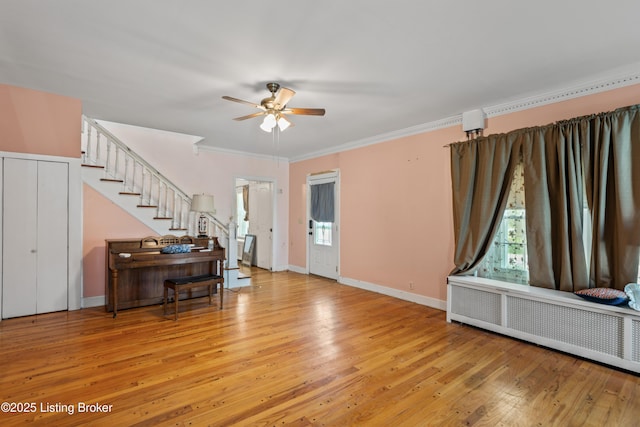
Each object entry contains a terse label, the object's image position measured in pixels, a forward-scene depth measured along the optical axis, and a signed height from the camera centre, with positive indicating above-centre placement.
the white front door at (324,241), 6.21 -0.47
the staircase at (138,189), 4.42 +0.47
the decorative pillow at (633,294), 2.66 -0.67
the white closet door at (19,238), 3.69 -0.21
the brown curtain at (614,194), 2.84 +0.21
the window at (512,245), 3.68 -0.35
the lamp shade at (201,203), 4.99 +0.25
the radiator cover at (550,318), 2.71 -1.02
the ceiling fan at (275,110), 3.22 +1.14
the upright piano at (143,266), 4.01 -0.67
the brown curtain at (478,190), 3.71 +0.33
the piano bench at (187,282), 4.00 -0.84
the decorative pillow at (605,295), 2.73 -0.71
